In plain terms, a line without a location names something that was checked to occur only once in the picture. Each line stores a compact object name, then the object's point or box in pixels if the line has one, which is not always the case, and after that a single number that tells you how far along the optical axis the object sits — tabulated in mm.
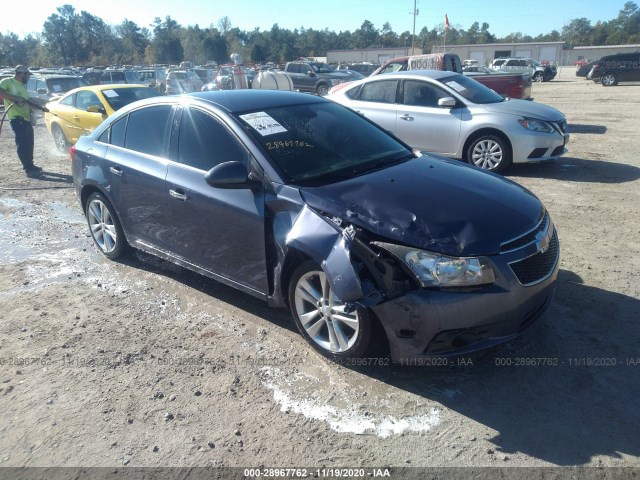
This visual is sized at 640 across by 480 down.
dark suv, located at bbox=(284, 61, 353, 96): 27516
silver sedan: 8117
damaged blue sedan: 3049
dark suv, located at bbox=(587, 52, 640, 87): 29391
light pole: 66625
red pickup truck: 14398
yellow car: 10391
